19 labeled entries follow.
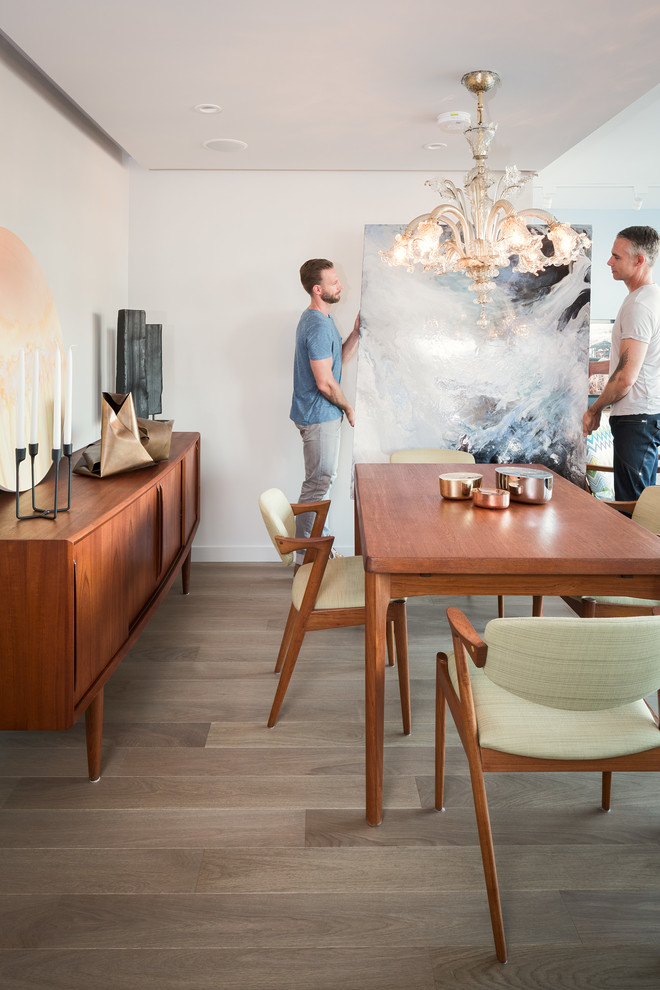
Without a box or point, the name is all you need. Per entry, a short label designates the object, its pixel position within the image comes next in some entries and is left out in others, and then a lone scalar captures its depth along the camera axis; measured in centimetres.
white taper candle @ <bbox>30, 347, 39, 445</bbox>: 227
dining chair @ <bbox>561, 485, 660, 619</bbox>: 274
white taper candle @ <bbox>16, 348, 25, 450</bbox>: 214
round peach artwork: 260
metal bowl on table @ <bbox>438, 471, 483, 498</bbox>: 294
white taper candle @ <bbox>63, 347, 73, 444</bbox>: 238
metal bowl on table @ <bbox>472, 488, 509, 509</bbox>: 280
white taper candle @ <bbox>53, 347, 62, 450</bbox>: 228
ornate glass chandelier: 297
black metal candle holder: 220
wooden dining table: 210
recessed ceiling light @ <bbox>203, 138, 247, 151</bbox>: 420
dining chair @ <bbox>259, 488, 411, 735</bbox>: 266
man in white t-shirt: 407
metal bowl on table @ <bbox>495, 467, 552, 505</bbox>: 289
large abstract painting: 475
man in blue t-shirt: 462
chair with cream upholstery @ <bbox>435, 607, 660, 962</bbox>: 156
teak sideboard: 207
